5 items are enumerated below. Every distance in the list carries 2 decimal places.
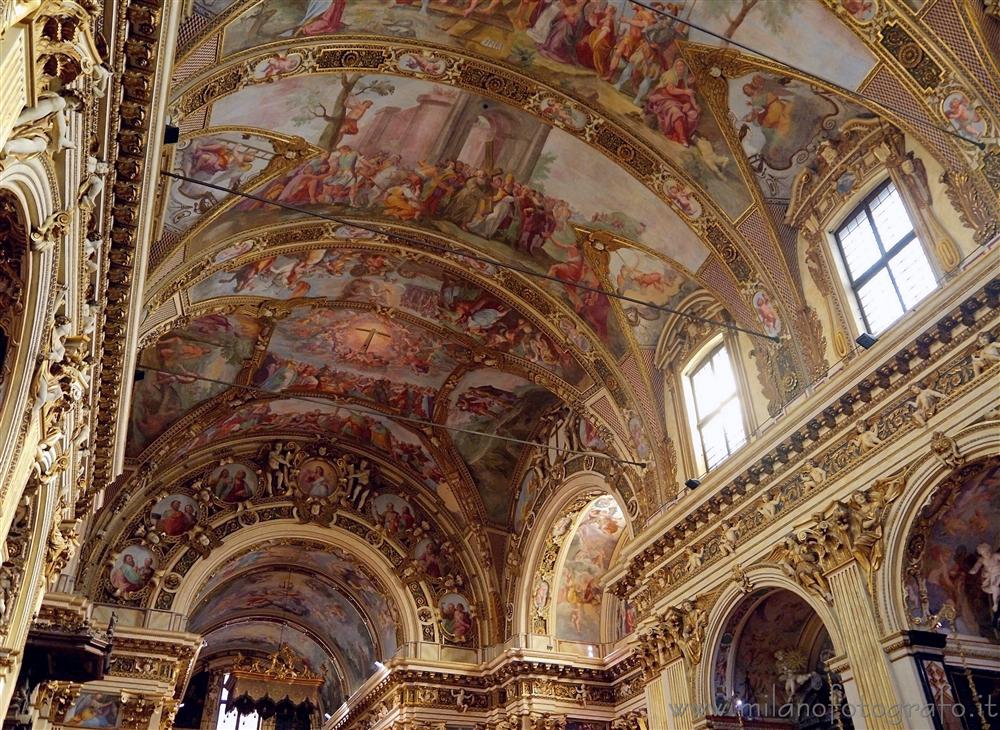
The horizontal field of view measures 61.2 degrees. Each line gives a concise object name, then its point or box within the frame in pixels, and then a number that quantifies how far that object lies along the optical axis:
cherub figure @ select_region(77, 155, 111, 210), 6.61
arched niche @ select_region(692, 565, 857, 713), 11.34
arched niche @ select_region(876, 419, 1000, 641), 9.05
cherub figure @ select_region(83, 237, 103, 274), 7.33
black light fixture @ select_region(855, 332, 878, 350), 10.20
